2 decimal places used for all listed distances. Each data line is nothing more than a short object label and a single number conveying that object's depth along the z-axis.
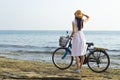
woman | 10.80
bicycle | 11.17
